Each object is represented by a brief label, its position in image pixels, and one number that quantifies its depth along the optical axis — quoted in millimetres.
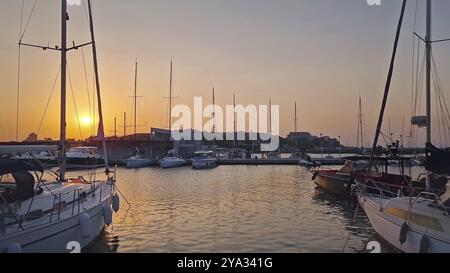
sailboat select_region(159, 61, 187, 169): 71250
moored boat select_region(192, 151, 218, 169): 70562
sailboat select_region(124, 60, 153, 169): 71750
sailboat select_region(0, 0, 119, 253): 10102
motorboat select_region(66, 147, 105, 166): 66500
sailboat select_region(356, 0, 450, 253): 10711
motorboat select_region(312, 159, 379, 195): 28831
